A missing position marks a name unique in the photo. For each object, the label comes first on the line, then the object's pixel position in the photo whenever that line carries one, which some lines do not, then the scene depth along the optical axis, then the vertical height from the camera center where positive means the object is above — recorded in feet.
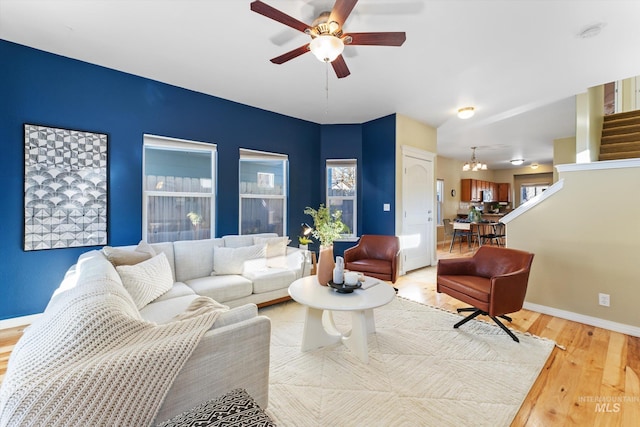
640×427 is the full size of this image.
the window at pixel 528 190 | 33.06 +3.09
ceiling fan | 5.97 +4.31
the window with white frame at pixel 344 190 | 16.88 +1.45
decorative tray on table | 7.44 -2.13
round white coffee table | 6.73 -2.33
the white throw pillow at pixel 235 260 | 10.21 -1.91
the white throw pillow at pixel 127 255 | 7.95 -1.38
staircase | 12.35 +3.92
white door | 15.48 +0.15
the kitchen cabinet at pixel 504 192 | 33.42 +2.79
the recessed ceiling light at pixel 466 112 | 13.84 +5.38
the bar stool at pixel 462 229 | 22.48 -1.32
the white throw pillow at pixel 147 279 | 6.97 -1.92
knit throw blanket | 2.68 -1.78
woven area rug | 5.28 -3.97
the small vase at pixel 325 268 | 8.03 -1.69
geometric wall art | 8.99 +0.79
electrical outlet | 8.96 -2.89
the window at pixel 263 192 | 14.11 +1.12
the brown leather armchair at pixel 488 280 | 7.88 -2.26
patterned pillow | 2.99 -2.42
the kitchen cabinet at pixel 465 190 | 29.68 +2.68
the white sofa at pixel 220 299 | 3.77 -2.29
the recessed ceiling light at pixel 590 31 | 7.61 +5.44
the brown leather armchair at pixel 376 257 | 11.65 -2.15
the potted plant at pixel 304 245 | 13.73 -1.77
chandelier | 24.28 +4.40
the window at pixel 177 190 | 11.38 +0.98
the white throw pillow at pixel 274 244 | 11.01 -1.37
